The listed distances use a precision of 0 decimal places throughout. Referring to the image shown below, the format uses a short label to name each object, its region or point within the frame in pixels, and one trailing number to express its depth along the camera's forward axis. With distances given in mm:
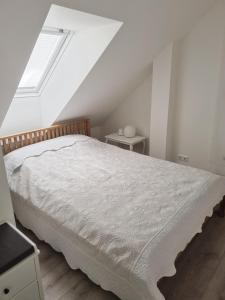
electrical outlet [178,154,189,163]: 3433
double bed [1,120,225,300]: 1408
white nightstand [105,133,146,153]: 3405
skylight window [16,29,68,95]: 2537
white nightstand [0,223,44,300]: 1153
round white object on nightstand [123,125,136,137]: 3564
